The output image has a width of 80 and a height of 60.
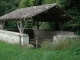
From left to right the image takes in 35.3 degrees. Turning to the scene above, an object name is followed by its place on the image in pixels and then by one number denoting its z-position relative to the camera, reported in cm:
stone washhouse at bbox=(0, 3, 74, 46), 1029
